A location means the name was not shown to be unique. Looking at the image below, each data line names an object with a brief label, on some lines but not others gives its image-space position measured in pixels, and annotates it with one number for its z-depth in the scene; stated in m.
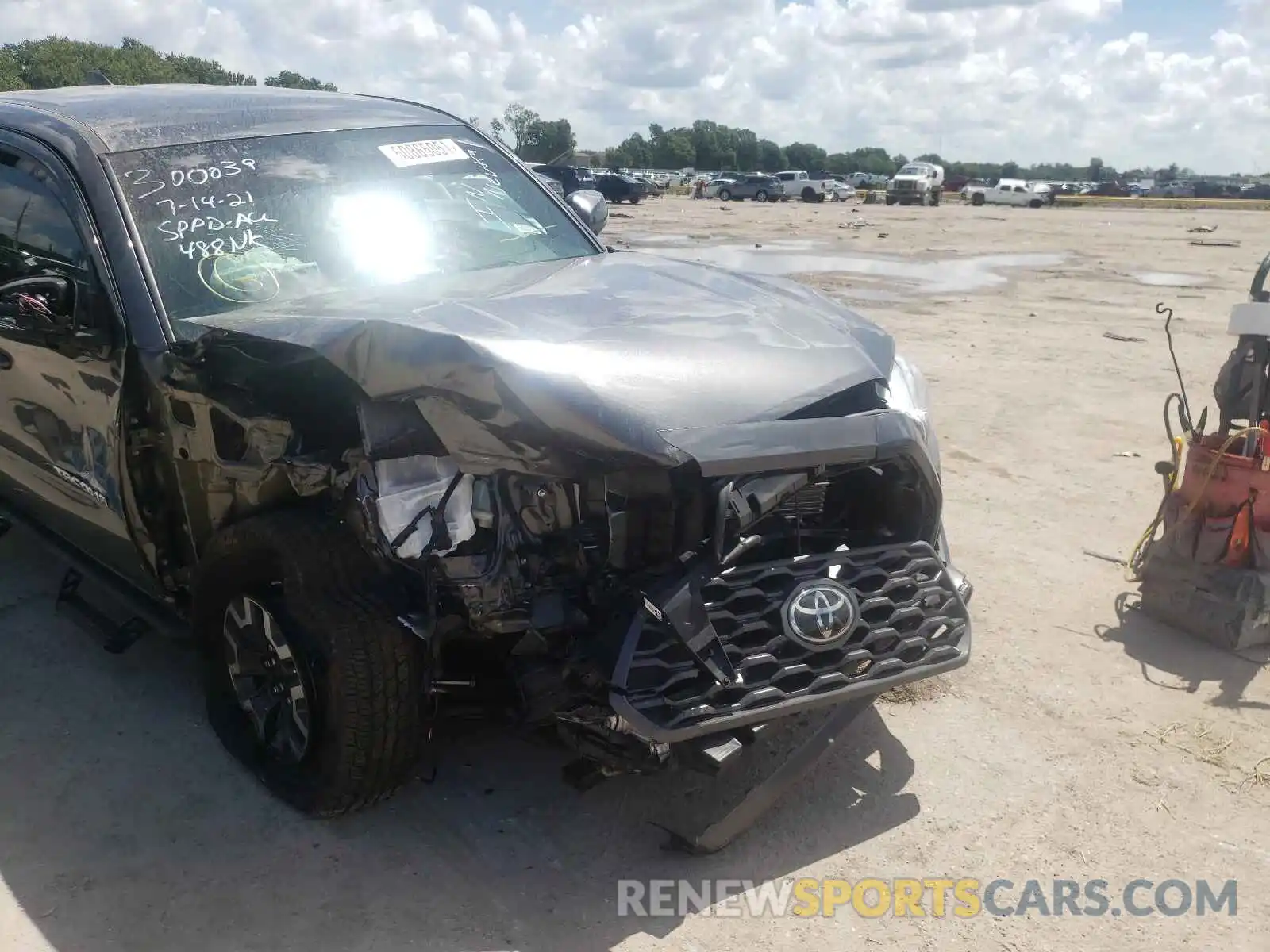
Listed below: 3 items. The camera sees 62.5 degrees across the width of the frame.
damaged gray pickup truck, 2.51
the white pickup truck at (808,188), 49.31
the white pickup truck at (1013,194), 48.19
